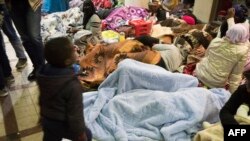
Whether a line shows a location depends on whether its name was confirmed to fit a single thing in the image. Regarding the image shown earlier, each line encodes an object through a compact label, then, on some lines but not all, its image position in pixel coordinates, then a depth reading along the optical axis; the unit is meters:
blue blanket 1.71
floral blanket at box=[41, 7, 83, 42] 3.10
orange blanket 2.31
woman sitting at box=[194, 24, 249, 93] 2.06
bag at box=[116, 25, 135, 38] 3.13
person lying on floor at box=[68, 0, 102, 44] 2.90
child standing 1.20
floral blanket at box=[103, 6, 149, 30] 3.31
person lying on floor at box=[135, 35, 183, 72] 2.39
